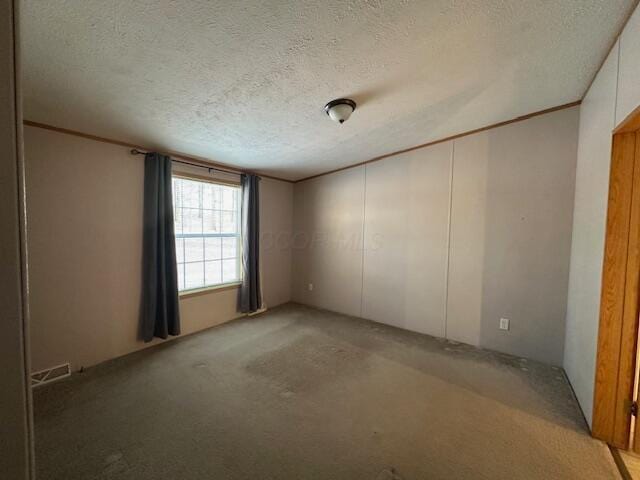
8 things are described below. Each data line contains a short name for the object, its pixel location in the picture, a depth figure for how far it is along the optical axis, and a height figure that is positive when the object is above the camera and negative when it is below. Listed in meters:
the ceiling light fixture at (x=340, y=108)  1.97 +0.96
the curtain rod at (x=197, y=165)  2.66 +0.77
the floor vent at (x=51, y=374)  2.10 -1.30
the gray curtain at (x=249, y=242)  3.72 -0.23
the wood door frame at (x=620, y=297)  1.47 -0.37
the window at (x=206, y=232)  3.18 -0.08
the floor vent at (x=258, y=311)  3.85 -1.33
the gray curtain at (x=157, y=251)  2.74 -0.29
